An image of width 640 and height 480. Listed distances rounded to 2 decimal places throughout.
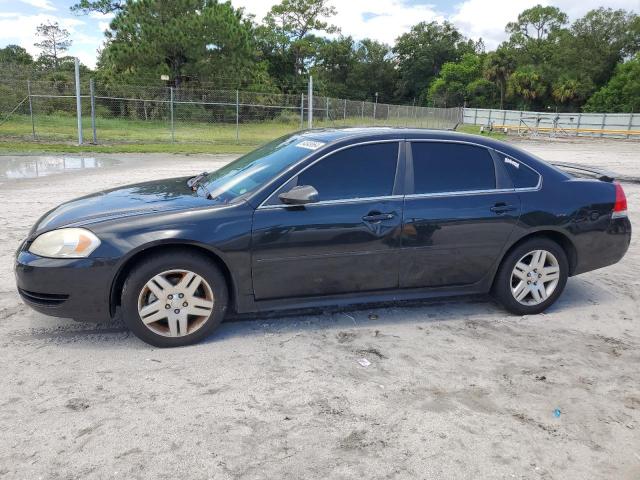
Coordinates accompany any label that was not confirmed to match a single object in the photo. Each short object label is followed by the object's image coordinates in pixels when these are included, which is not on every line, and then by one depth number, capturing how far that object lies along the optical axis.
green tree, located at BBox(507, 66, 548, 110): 69.81
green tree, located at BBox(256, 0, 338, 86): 61.38
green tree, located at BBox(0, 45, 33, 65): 63.78
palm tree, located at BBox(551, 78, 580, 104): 67.44
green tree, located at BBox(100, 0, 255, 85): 35.25
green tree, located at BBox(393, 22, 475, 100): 92.12
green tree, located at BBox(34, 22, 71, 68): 66.38
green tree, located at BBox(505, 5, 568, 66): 83.88
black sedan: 3.71
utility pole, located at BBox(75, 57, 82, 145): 18.45
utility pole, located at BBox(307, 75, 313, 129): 22.66
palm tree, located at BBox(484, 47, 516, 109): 72.88
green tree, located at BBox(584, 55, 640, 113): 61.38
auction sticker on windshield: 4.28
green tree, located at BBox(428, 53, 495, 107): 80.06
